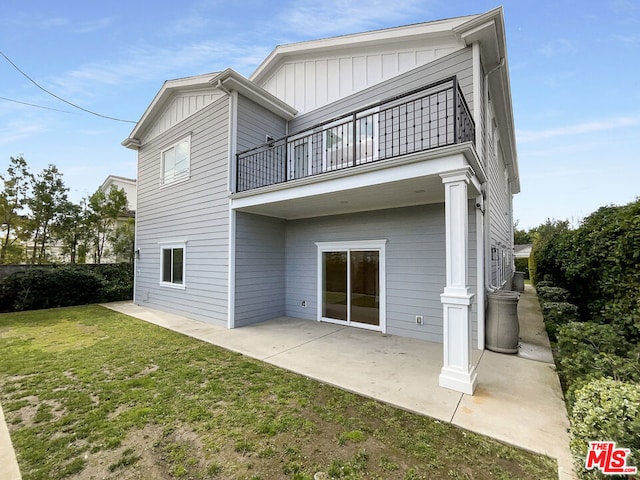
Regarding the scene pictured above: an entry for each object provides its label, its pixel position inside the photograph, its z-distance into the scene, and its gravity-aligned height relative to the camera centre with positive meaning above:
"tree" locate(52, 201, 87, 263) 11.36 +0.91
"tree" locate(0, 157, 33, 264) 10.21 +1.75
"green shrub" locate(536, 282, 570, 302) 7.35 -1.15
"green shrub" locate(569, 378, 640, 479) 1.78 -1.16
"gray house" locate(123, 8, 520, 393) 4.82 +1.17
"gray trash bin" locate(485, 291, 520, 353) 5.04 -1.31
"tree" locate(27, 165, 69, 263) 10.67 +1.79
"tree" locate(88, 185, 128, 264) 12.26 +1.59
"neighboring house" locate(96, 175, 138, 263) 17.33 +4.11
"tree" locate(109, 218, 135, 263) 13.15 +0.33
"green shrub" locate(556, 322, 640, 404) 2.72 -1.13
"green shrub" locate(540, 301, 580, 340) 6.19 -1.41
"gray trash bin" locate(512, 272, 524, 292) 13.37 -1.51
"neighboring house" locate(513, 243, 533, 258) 30.19 +0.18
